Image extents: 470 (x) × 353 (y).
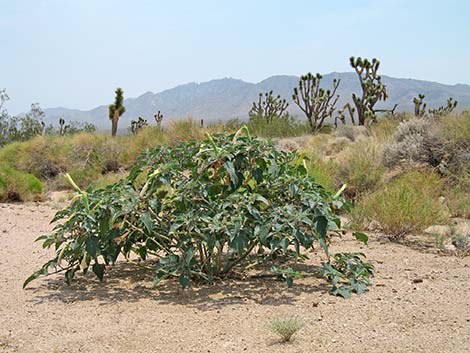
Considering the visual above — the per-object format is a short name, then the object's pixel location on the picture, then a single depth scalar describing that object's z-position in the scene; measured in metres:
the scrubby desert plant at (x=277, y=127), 18.52
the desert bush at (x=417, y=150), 10.71
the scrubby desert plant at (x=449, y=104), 26.35
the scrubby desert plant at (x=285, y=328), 3.30
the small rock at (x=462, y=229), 6.54
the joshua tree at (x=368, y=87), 24.81
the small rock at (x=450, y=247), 5.90
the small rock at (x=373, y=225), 7.09
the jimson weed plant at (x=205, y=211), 4.03
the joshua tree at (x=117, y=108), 22.52
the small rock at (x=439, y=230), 6.69
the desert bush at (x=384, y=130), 13.20
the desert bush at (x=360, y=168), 9.58
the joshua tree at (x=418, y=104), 24.45
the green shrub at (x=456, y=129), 10.61
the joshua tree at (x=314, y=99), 24.88
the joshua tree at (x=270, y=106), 31.03
